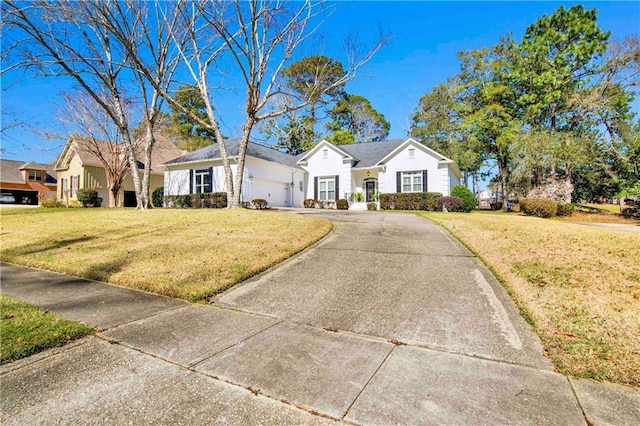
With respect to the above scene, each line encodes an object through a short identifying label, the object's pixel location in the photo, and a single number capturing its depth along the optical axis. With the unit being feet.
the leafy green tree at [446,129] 95.35
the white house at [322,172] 68.64
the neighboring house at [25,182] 110.73
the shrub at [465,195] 65.46
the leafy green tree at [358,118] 129.80
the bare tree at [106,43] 41.29
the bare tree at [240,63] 44.62
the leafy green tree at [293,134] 120.37
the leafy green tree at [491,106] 88.74
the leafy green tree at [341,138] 115.75
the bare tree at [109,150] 69.36
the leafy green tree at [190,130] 126.68
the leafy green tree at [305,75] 106.36
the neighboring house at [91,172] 84.38
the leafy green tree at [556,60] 76.69
